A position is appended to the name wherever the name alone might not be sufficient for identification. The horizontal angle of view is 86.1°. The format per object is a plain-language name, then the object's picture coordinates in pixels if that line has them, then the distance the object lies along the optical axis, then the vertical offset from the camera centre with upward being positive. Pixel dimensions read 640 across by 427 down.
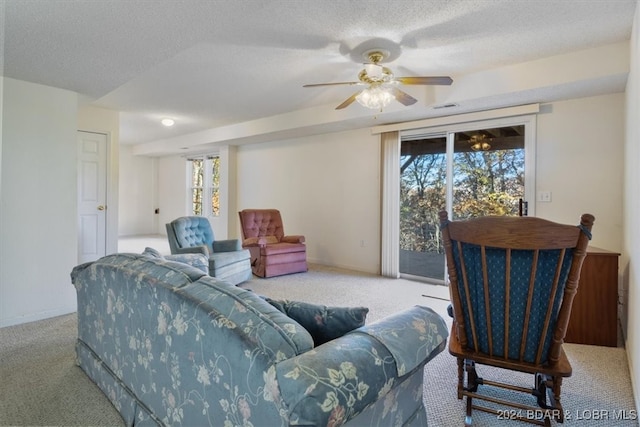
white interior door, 4.42 +0.12
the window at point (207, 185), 8.21 +0.47
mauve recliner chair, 5.00 -0.59
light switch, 3.87 +0.16
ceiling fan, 3.09 +1.14
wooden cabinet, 2.77 -0.76
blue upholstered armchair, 4.14 -0.56
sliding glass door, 4.20 +0.34
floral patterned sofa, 0.89 -0.48
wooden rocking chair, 1.44 -0.36
